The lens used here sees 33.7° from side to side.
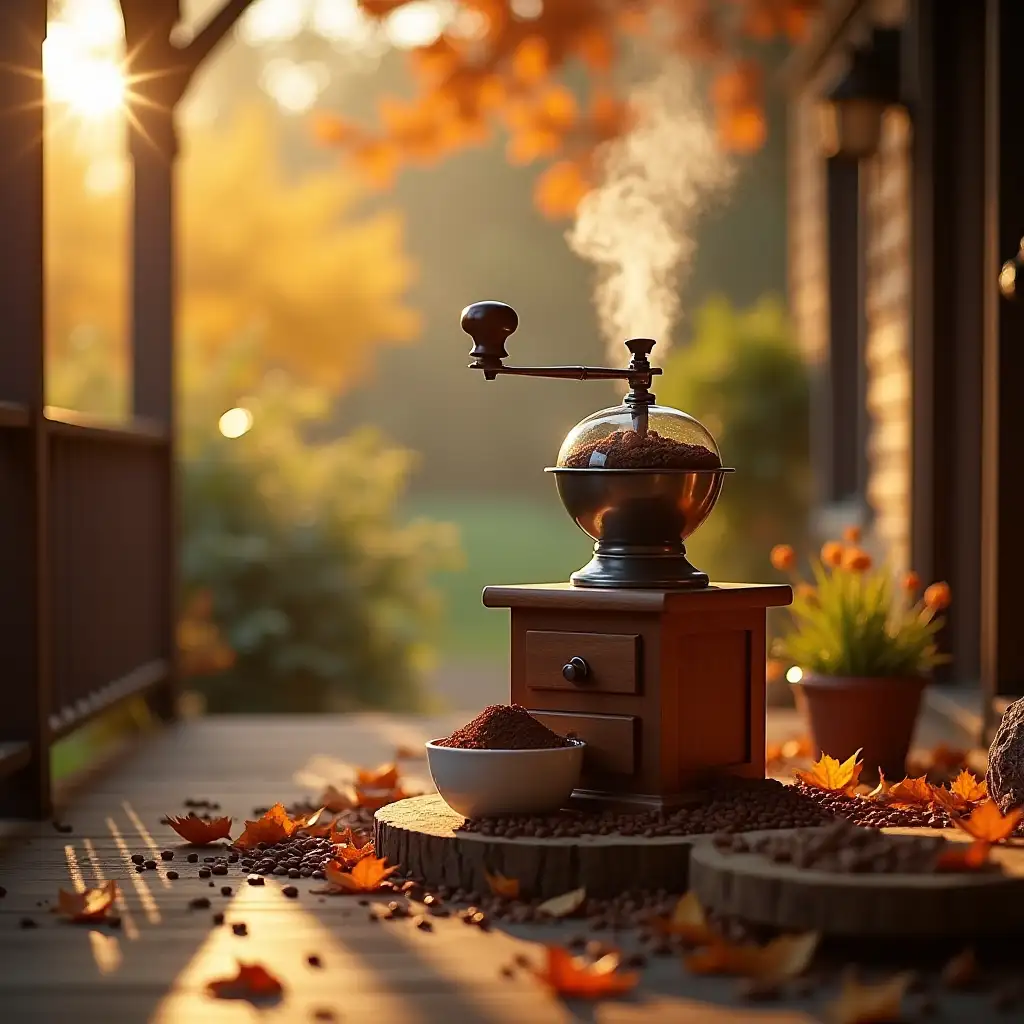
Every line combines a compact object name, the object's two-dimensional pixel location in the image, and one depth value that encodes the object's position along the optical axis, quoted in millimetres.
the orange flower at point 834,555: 4125
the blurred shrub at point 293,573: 7798
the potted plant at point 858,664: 3984
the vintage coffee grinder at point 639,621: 3033
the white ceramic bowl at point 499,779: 2893
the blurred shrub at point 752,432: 8742
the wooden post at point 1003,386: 4500
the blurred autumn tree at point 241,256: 14695
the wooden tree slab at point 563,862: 2723
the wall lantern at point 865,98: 6141
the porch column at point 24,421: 3598
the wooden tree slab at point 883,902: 2309
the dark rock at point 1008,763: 2959
